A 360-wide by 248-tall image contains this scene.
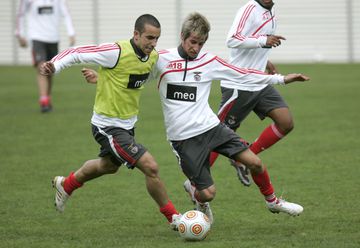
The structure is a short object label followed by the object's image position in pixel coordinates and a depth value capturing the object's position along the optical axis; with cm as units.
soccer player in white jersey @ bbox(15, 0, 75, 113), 3216
